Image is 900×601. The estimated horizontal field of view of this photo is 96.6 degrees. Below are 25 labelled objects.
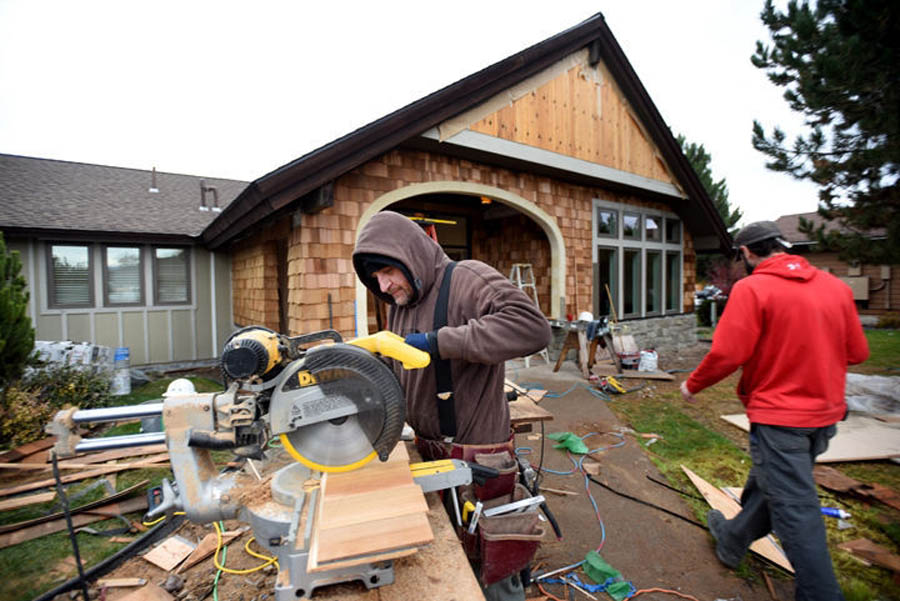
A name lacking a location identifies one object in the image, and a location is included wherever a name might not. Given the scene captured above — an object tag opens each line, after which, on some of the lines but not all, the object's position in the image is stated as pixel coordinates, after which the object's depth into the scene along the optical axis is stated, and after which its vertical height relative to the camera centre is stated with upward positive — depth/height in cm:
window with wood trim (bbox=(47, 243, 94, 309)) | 754 +41
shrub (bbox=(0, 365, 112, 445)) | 434 -124
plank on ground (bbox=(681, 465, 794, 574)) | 253 -167
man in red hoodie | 207 -47
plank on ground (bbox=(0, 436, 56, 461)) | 409 -160
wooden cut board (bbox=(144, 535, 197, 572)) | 258 -171
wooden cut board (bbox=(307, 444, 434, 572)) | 96 -59
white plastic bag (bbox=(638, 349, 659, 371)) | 755 -137
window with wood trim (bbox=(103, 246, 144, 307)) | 803 +42
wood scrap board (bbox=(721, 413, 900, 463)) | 391 -163
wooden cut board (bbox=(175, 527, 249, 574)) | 255 -166
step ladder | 782 +28
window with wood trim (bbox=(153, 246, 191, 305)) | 854 +43
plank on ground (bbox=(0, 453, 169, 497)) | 349 -167
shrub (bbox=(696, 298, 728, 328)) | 1575 -102
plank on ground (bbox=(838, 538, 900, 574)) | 248 -172
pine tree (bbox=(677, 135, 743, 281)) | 1880 +476
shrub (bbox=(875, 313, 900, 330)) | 1446 -132
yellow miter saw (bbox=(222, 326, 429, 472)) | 120 -31
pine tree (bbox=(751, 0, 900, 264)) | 454 +227
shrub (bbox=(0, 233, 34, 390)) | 403 -32
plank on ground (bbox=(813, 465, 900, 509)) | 316 -167
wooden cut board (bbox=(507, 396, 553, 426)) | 263 -85
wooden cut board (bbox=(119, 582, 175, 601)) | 215 -163
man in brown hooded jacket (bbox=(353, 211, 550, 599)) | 153 -12
